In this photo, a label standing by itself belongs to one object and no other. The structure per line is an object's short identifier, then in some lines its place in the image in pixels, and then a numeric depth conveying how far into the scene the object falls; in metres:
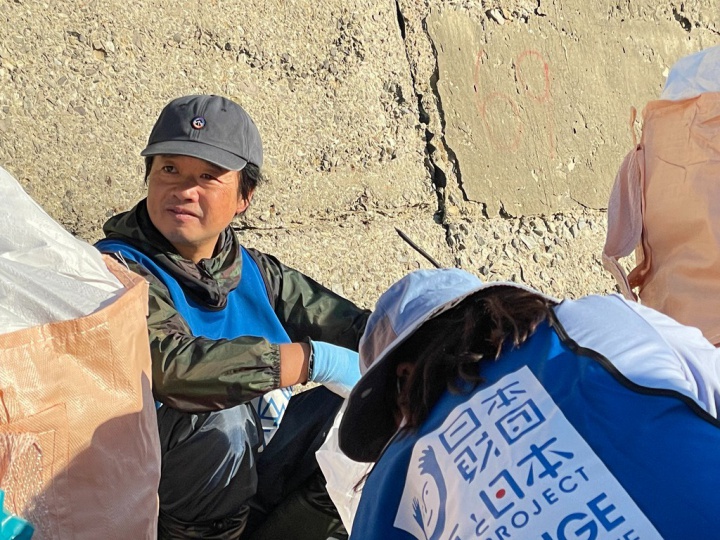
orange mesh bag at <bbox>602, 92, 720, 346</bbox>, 2.21
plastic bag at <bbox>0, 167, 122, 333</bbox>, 1.49
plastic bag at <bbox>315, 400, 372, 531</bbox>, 2.06
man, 1.97
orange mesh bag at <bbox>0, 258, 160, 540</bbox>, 1.43
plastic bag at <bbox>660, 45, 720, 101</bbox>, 2.21
